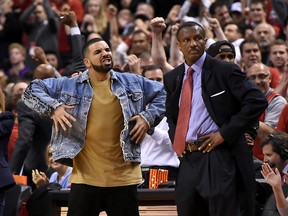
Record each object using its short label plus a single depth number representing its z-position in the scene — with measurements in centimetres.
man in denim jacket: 1675
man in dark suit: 1566
